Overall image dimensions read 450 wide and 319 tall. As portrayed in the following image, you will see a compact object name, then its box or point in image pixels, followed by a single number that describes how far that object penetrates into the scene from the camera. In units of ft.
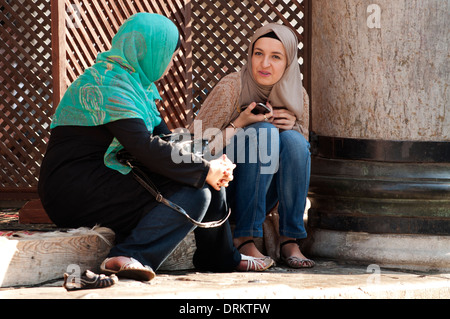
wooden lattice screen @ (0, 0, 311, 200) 37.83
